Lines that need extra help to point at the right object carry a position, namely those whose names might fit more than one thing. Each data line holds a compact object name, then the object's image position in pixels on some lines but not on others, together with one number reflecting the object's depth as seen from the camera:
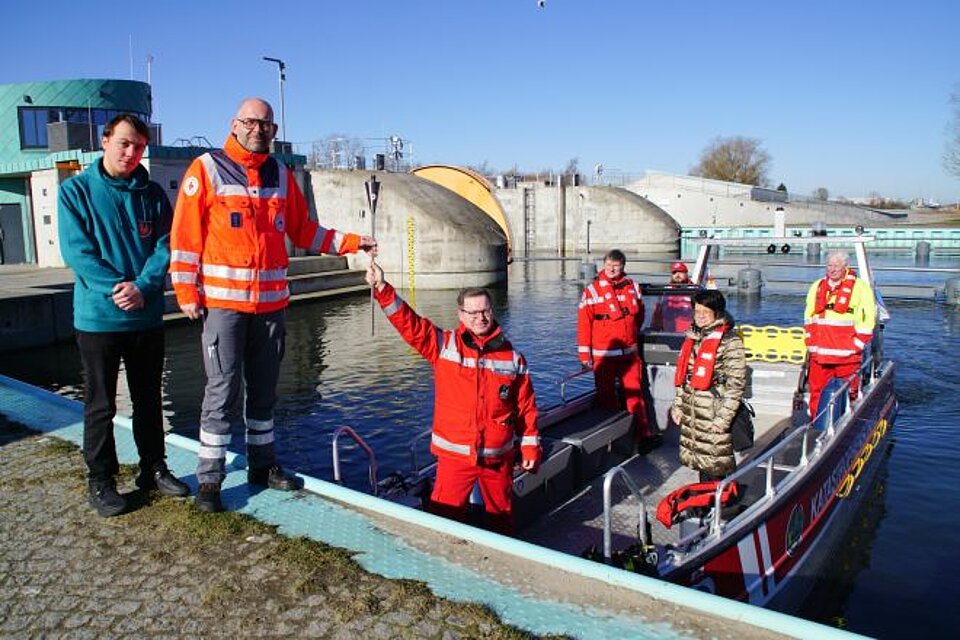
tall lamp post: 30.54
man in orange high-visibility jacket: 3.90
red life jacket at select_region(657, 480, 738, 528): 4.92
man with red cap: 8.62
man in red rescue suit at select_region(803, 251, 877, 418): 7.84
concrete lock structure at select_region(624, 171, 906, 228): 61.88
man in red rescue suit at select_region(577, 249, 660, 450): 7.43
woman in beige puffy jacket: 5.11
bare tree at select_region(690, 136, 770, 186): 84.25
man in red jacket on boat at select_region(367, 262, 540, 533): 4.32
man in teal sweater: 4.02
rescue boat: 4.54
